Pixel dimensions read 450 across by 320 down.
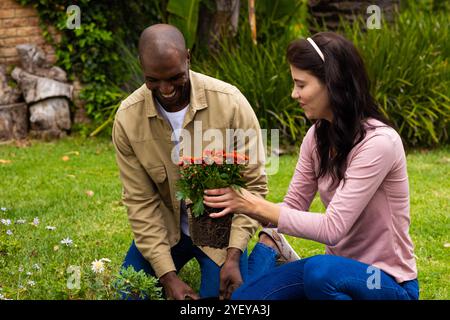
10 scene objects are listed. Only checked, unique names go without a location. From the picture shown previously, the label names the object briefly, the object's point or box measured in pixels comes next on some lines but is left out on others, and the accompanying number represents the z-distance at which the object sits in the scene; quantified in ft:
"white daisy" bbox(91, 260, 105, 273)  12.50
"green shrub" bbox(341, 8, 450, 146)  28.78
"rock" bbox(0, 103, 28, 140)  31.04
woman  11.48
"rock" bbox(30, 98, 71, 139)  31.55
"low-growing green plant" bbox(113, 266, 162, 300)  12.13
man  13.47
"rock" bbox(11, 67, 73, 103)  31.48
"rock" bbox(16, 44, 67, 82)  32.14
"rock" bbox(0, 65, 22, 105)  31.71
